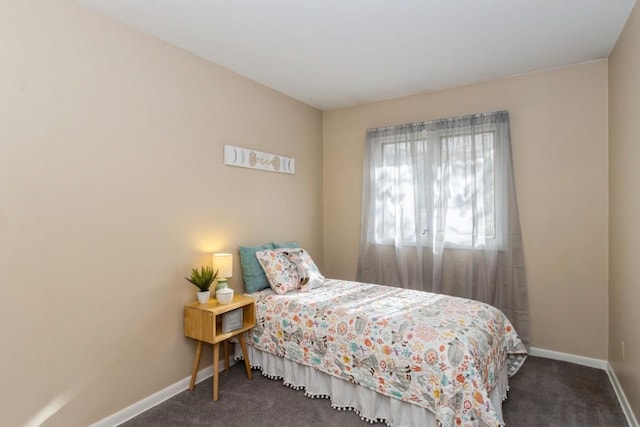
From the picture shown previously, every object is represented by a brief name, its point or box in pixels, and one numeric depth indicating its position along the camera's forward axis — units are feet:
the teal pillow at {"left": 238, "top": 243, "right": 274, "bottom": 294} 10.21
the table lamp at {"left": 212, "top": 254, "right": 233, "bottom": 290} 9.09
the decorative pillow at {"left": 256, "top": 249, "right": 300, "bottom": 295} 9.95
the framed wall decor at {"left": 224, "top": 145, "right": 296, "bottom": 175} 10.30
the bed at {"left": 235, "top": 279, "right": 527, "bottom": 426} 6.29
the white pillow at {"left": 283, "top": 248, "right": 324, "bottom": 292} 10.30
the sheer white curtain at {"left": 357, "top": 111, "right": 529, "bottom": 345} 10.77
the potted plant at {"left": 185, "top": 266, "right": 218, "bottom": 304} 8.77
